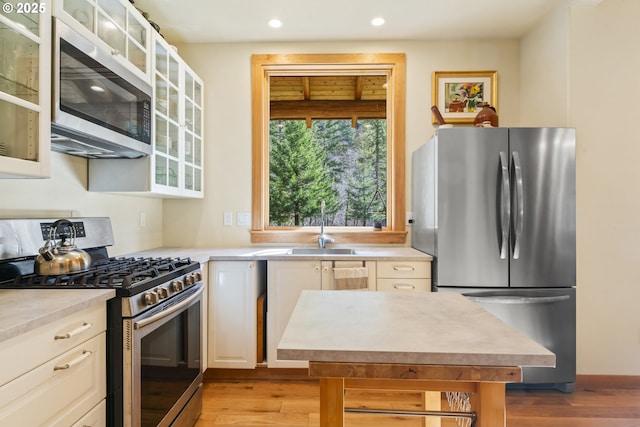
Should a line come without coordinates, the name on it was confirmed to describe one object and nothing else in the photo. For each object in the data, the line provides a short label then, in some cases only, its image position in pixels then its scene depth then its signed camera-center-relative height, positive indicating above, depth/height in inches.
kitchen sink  113.4 -12.3
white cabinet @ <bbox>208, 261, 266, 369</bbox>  100.2 -27.9
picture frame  123.5 +42.6
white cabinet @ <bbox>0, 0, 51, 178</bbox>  48.5 +17.9
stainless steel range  54.9 -17.3
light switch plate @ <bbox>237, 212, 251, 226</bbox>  125.4 -1.7
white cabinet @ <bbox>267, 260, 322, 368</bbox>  101.5 -20.8
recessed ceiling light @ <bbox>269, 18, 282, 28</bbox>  110.7 +60.2
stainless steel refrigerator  93.4 -4.1
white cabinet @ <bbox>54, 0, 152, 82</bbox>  61.6 +36.8
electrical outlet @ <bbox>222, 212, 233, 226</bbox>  125.6 -2.1
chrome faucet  120.3 -8.4
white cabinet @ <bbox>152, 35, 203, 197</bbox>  91.2 +25.2
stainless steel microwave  56.7 +20.7
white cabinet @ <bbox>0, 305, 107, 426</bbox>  38.1 -19.7
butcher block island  33.7 -13.2
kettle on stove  62.4 -8.3
